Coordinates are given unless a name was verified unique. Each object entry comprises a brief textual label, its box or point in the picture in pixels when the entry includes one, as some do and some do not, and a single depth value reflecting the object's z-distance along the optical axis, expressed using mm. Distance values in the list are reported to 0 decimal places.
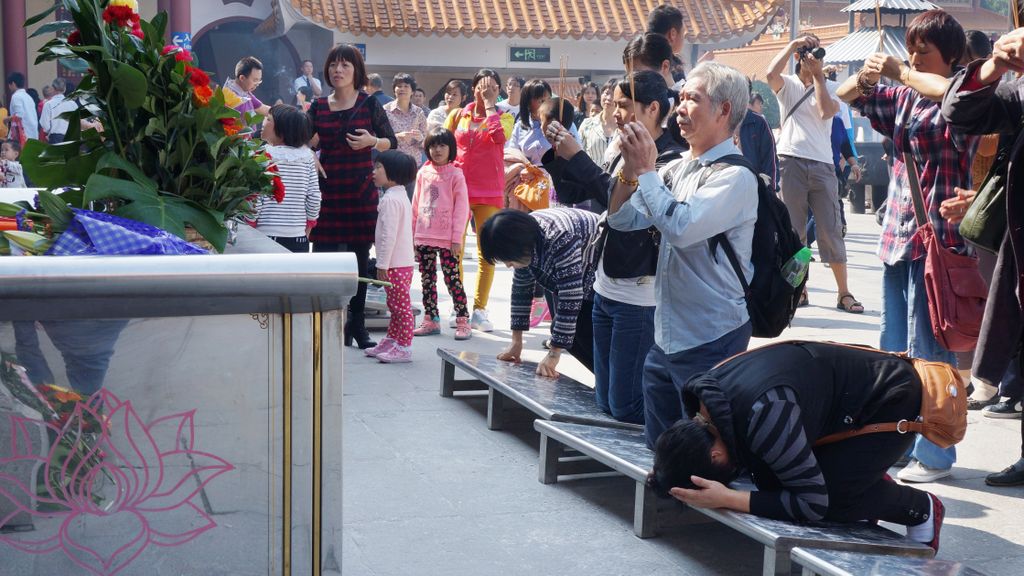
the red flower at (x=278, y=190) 3703
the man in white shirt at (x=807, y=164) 8203
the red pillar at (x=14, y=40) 17609
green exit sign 18953
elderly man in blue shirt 3545
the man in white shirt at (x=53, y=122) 12251
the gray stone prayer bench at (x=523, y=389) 4484
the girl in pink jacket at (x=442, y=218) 7234
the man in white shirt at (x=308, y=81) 16297
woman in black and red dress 6672
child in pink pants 6586
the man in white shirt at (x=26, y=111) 14680
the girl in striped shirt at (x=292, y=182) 6344
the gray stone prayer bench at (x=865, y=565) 2896
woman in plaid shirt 4207
